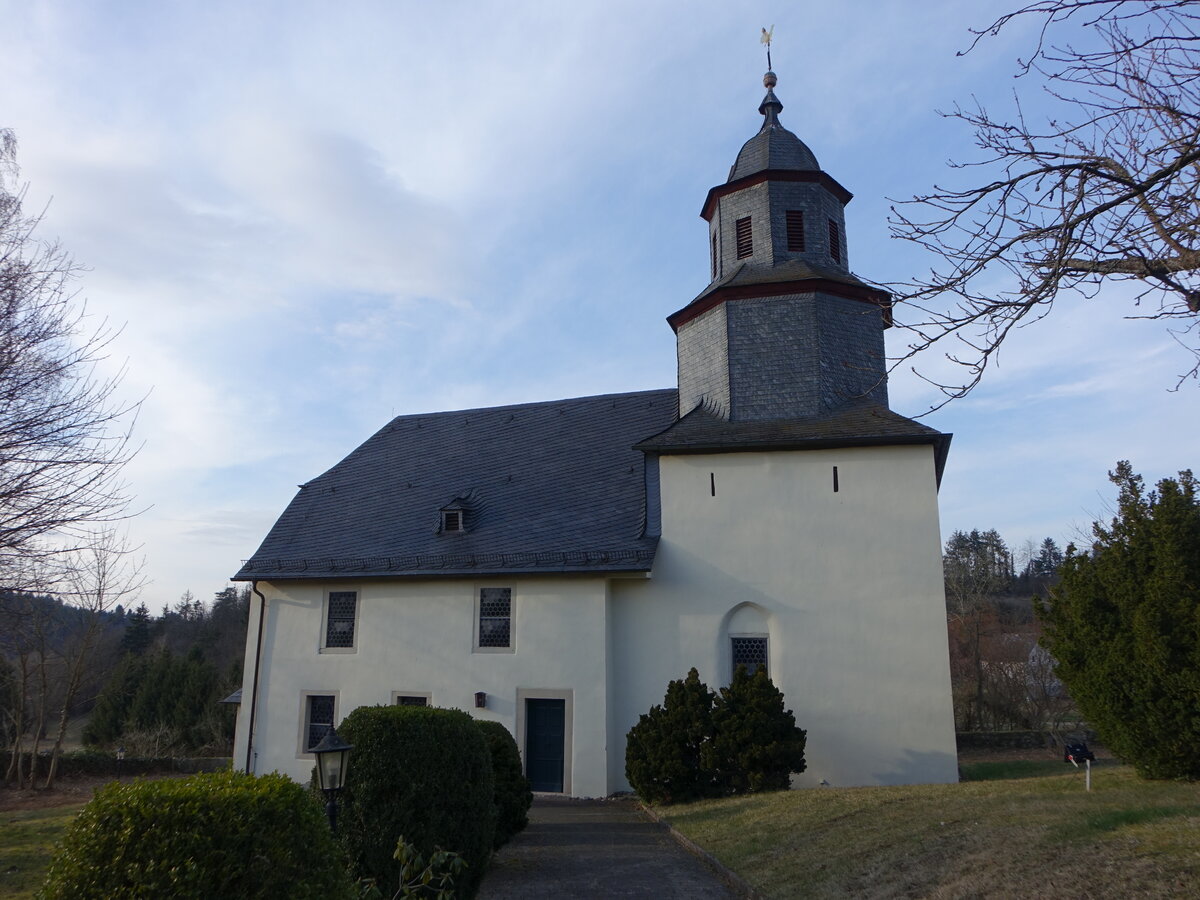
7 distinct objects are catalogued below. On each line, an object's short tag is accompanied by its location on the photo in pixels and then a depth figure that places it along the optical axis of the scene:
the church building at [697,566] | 14.77
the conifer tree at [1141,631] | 9.29
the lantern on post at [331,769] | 6.96
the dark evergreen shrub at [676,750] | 13.18
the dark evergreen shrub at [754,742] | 12.88
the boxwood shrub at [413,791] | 7.16
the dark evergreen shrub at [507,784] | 9.91
